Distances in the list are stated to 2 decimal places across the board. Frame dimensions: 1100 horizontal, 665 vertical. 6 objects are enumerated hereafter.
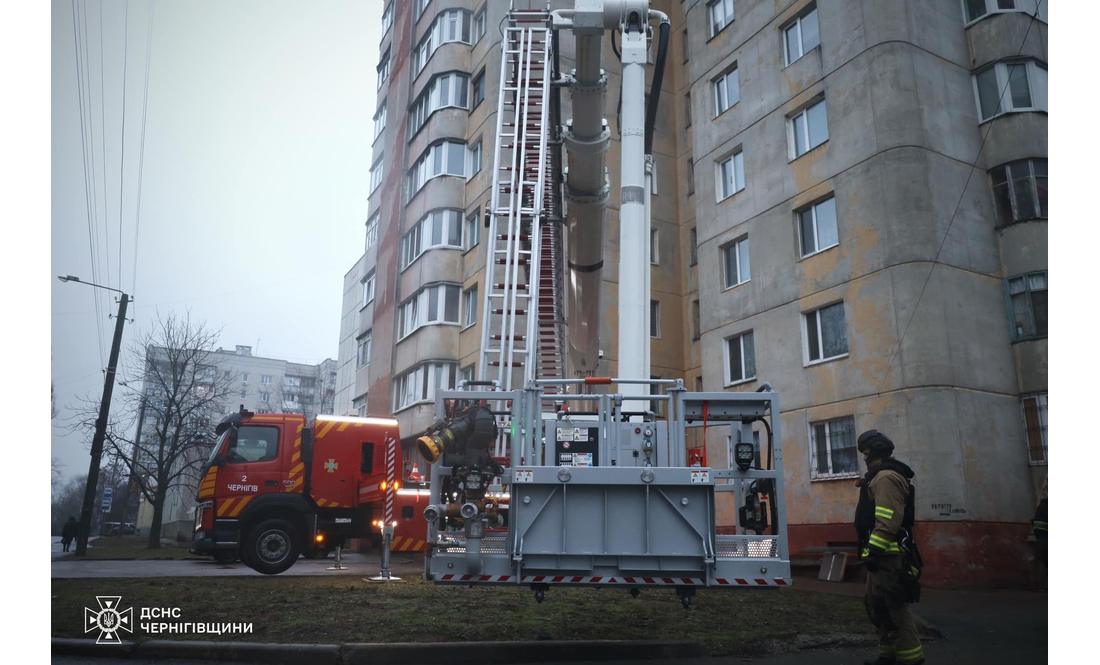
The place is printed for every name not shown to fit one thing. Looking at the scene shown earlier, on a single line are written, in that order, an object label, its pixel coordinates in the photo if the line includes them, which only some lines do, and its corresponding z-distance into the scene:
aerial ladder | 6.20
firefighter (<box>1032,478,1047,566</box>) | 9.77
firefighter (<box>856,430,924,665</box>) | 6.44
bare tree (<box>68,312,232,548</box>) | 18.73
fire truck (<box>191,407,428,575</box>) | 13.45
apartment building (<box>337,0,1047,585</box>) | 12.41
